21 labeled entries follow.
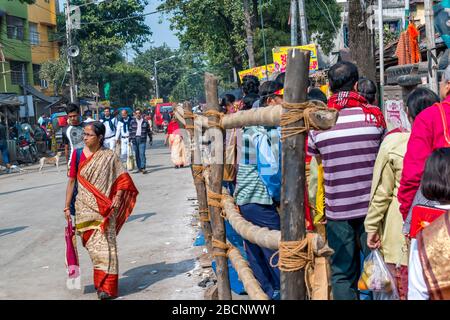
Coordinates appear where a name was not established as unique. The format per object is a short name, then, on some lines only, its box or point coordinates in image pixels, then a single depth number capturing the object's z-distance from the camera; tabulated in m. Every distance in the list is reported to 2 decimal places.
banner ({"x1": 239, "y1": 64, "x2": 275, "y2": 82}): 21.45
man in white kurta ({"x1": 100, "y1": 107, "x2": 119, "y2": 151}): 16.59
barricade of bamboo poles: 3.14
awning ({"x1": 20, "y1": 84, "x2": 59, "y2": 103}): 39.12
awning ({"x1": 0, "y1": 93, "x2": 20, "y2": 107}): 26.39
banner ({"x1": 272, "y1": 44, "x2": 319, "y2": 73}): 18.40
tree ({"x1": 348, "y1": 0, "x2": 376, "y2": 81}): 11.02
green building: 39.56
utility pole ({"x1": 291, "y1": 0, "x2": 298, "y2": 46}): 21.73
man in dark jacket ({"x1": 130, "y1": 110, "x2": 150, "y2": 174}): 17.27
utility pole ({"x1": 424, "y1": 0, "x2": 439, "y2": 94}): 7.63
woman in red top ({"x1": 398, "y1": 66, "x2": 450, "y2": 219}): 3.53
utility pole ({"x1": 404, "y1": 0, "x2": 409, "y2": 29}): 12.33
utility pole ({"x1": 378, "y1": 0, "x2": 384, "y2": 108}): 11.75
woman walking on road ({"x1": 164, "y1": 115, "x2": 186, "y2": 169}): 18.58
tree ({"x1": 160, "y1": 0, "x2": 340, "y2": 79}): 33.22
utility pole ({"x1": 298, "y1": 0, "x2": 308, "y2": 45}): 20.38
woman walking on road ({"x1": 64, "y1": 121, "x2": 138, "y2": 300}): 6.41
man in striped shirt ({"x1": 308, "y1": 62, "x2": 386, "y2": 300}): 4.47
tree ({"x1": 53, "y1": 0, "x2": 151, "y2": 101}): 45.44
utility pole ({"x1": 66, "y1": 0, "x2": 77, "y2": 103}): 31.81
